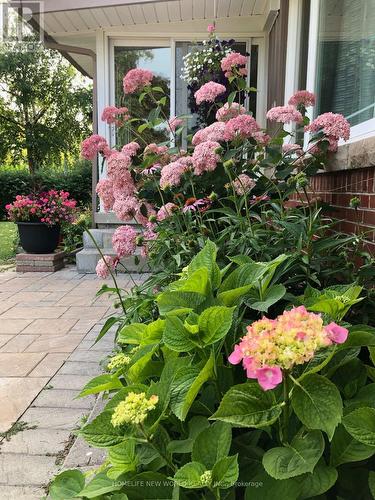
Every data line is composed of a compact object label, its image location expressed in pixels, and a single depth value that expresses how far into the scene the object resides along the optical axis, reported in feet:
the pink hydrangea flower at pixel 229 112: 7.91
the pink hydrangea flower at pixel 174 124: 8.80
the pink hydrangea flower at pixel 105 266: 7.06
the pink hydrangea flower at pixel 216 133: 6.96
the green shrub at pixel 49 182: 43.80
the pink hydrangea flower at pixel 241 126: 6.93
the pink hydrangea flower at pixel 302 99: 7.56
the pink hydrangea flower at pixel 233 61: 8.04
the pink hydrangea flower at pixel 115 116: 8.72
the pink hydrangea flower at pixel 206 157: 6.63
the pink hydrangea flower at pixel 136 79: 8.53
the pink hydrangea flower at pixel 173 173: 6.73
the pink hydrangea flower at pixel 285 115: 7.04
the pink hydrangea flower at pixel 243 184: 6.64
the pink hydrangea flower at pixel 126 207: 7.43
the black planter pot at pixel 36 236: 19.07
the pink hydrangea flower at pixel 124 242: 7.01
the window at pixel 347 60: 7.60
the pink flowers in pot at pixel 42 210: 19.24
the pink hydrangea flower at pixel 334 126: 6.70
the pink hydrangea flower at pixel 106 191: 8.02
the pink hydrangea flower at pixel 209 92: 7.84
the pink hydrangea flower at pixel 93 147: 8.27
